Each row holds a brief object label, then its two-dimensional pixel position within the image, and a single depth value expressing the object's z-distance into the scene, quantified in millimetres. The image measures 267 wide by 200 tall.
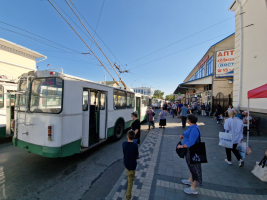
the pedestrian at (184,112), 8901
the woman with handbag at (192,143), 2668
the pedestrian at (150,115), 8695
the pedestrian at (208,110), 15809
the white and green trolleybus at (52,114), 3436
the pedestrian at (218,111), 12384
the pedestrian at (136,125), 4371
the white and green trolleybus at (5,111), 5746
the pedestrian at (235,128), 3785
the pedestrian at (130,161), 2492
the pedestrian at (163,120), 9227
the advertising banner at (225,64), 14148
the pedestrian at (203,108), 16152
